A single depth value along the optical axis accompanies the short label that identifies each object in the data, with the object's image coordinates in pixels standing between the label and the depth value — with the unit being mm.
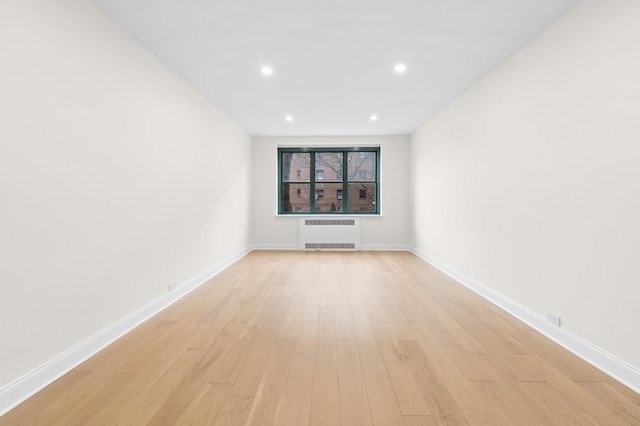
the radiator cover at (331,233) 6277
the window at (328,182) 6574
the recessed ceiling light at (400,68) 3008
